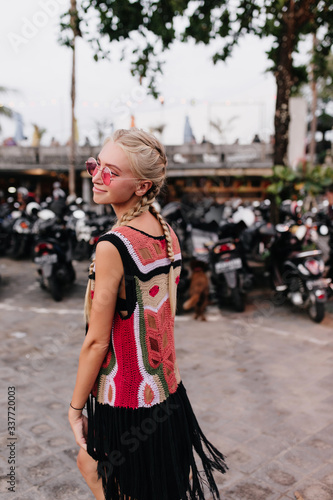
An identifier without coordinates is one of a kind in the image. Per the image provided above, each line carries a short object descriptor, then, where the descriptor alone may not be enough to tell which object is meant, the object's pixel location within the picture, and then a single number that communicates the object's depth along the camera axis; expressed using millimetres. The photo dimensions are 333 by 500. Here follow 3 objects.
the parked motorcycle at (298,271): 5715
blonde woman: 1589
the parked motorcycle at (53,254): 6910
